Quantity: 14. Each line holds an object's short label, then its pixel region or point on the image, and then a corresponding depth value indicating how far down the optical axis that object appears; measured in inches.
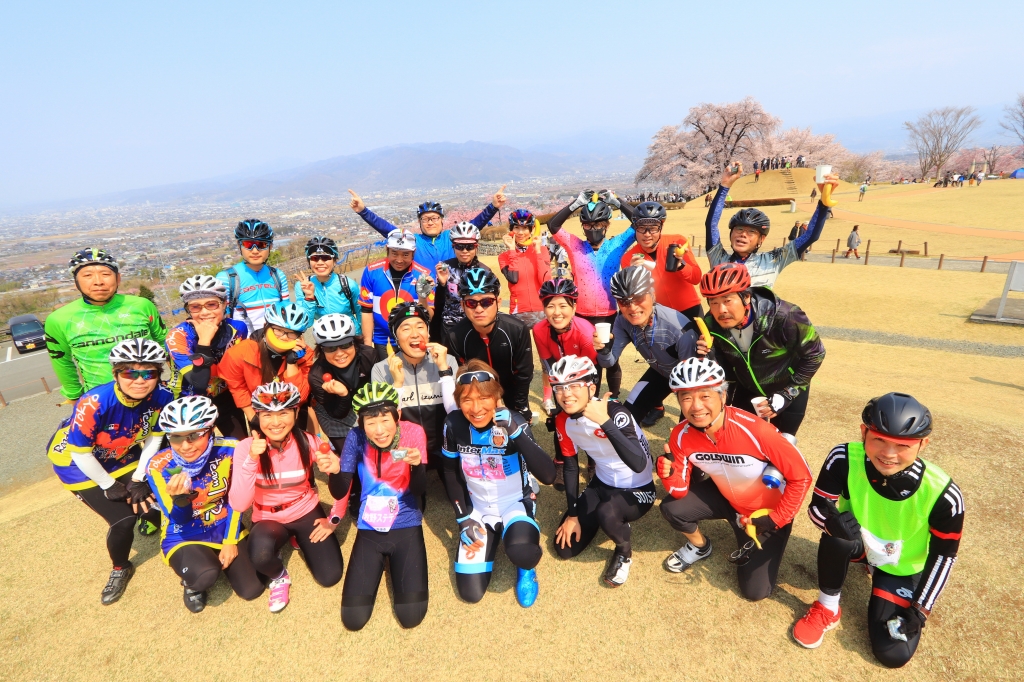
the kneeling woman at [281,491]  172.7
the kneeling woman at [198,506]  168.2
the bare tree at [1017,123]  2630.4
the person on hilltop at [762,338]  178.2
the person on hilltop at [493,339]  206.2
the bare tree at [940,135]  2864.2
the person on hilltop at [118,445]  178.2
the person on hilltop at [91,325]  203.6
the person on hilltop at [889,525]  129.8
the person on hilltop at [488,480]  173.5
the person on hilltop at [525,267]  273.1
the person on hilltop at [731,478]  156.2
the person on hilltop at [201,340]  205.2
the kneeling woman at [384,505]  170.4
